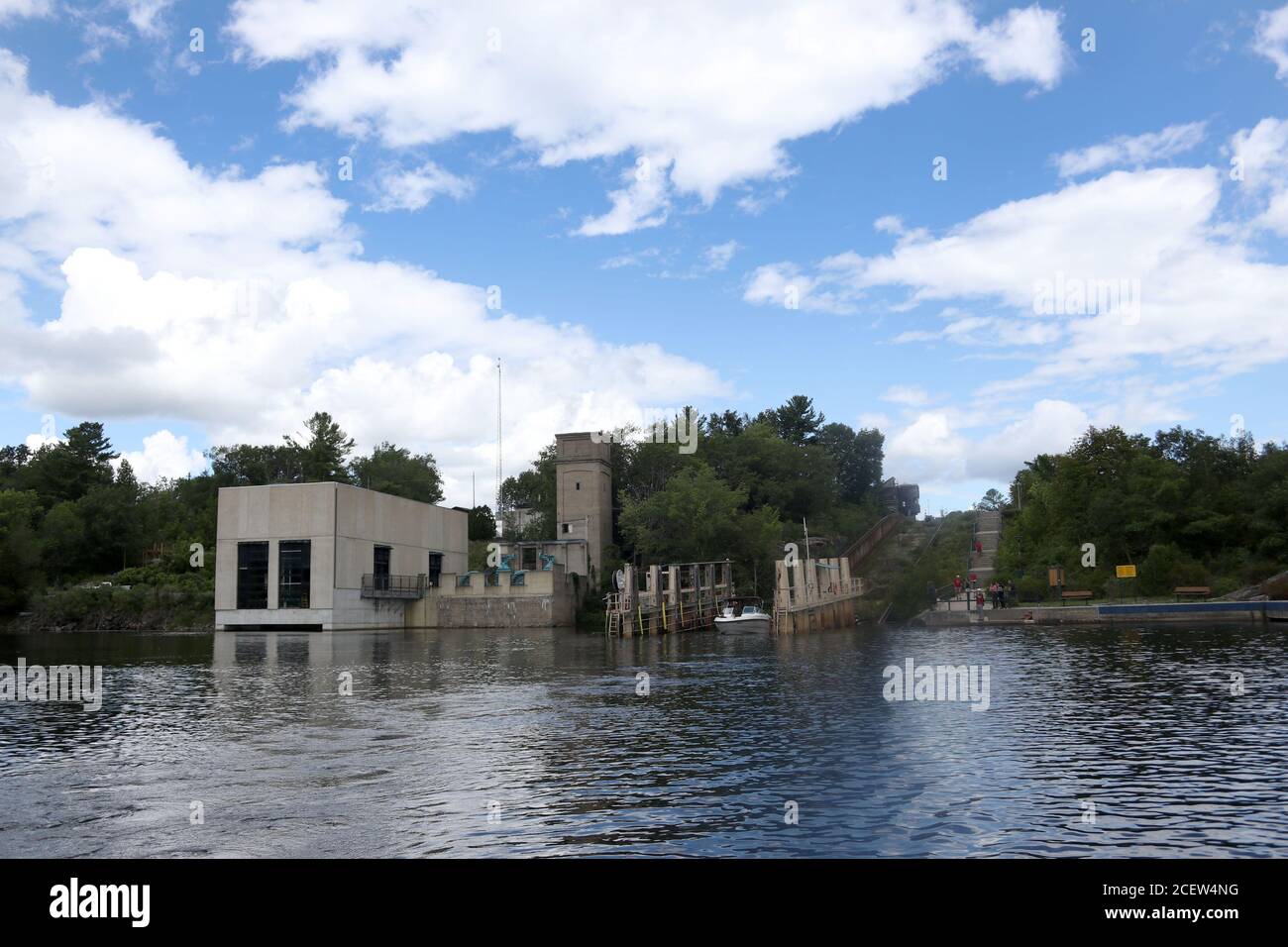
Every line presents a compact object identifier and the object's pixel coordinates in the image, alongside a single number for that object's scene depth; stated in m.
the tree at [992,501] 120.19
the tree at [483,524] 125.44
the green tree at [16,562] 81.00
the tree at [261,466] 115.31
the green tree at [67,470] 111.69
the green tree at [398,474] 118.12
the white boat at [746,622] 57.25
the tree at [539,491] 102.79
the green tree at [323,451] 112.69
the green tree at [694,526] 76.94
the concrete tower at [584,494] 86.56
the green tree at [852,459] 119.12
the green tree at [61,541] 94.38
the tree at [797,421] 117.62
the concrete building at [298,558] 70.75
